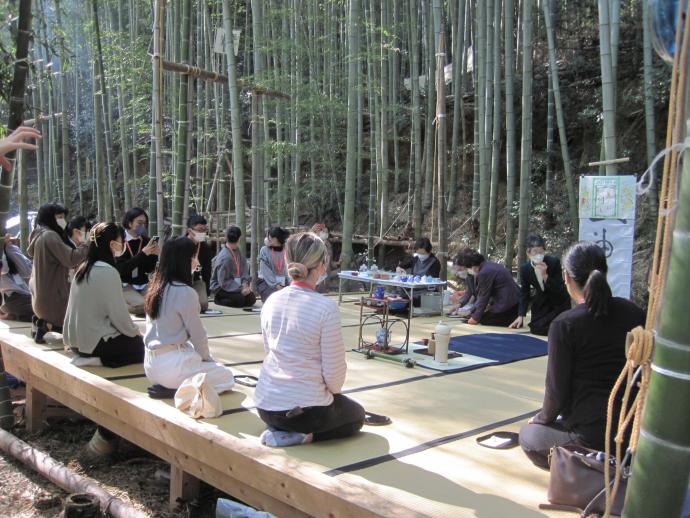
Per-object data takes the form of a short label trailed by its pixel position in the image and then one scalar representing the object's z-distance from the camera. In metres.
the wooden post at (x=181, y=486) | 2.79
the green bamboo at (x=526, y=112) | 5.76
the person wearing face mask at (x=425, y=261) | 6.09
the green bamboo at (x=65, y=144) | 10.61
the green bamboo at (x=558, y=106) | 6.88
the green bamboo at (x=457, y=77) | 9.29
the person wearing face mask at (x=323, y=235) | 6.32
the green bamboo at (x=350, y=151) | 6.25
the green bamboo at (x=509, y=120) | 7.50
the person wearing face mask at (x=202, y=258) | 5.23
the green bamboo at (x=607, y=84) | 4.16
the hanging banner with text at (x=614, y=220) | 4.18
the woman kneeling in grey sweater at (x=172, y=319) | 2.97
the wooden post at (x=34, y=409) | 3.85
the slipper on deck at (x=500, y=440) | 2.50
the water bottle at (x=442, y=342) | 3.85
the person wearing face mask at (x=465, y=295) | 5.70
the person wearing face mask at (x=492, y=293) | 5.45
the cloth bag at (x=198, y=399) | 2.73
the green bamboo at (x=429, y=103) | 9.70
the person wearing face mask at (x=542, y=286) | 4.97
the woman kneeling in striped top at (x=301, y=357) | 2.30
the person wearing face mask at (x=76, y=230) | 4.76
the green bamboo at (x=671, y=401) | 0.92
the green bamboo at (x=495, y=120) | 7.61
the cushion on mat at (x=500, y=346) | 4.29
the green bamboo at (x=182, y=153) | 5.05
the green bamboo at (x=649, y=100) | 6.77
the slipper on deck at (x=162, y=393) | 3.01
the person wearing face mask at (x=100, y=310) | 3.46
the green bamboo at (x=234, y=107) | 5.80
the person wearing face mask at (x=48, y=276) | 4.11
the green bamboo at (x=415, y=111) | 9.12
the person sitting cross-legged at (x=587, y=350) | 2.00
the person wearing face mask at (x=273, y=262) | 6.09
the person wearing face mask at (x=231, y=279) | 6.27
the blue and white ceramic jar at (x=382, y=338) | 4.16
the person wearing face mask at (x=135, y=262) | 5.25
